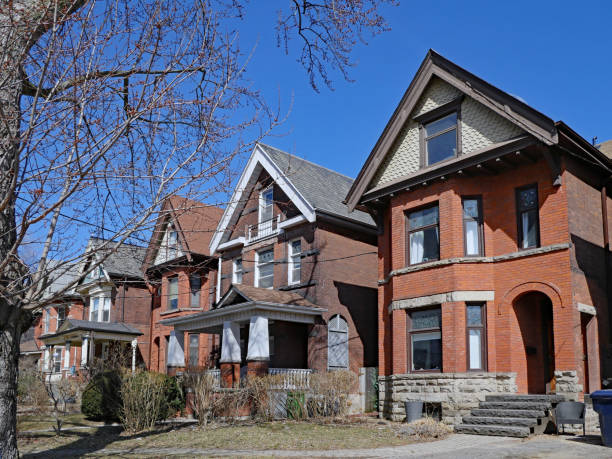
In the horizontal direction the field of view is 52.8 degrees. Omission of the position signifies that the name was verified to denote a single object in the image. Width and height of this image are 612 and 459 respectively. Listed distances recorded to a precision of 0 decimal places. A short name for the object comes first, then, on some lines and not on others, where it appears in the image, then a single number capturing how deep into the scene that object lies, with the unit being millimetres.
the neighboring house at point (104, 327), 32938
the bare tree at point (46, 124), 6941
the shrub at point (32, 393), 21967
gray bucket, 16391
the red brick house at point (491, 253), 15391
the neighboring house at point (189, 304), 29188
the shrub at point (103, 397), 18078
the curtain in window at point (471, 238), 17078
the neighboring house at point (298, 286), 21234
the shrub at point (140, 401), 15320
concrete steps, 13555
